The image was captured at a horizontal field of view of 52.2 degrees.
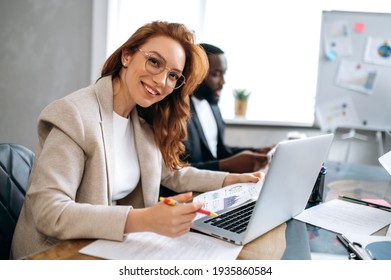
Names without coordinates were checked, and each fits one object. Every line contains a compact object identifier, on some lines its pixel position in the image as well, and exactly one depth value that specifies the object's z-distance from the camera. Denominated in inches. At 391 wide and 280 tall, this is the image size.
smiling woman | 33.2
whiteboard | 117.2
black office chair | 43.3
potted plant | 127.5
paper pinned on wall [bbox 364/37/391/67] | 116.6
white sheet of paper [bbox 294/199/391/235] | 40.8
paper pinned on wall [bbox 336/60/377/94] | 119.0
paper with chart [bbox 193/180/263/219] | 43.3
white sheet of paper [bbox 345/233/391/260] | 35.2
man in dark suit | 75.5
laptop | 32.2
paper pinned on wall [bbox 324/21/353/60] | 118.4
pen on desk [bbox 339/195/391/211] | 48.7
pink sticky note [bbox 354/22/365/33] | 117.3
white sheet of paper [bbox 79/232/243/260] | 30.6
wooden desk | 30.3
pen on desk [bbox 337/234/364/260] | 33.0
